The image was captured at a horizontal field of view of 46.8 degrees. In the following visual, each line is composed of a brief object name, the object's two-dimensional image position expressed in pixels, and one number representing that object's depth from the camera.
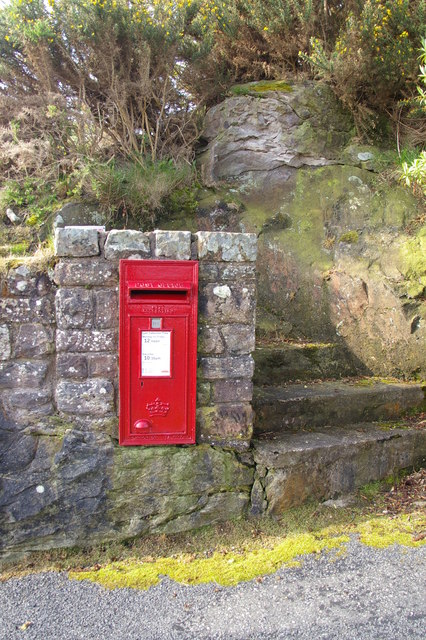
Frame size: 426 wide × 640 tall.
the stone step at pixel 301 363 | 4.32
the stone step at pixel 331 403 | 3.72
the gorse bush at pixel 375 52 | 5.18
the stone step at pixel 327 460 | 3.29
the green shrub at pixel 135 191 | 5.10
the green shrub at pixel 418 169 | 4.04
